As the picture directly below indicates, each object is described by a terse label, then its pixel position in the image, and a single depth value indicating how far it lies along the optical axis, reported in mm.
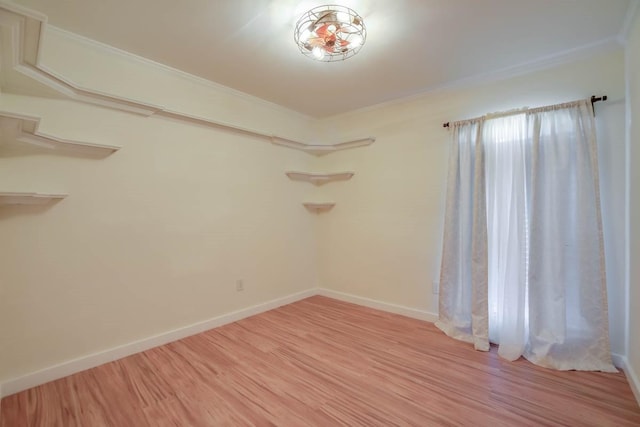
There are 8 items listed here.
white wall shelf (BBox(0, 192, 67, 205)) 1719
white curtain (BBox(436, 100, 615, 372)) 2135
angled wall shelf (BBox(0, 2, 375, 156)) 1225
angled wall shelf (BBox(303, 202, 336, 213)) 3832
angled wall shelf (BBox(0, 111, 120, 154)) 1500
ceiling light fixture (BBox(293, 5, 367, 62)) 1775
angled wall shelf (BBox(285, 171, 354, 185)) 3671
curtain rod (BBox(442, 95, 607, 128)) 2135
